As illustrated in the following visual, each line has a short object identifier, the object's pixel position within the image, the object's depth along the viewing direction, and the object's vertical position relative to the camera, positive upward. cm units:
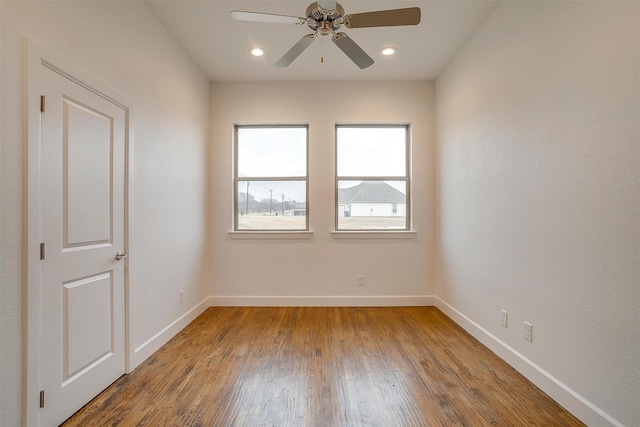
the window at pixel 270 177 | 390 +46
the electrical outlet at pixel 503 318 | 239 -86
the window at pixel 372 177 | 389 +46
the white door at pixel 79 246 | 159 -22
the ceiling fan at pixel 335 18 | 179 +122
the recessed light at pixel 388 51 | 307 +171
